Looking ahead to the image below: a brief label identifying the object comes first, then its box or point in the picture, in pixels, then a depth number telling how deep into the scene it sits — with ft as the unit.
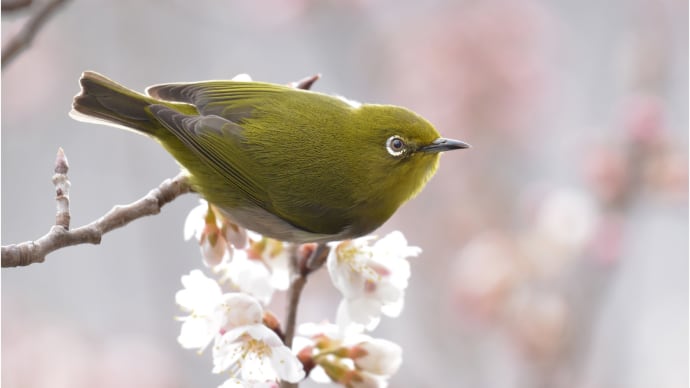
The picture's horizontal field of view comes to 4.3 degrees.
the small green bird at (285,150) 7.87
